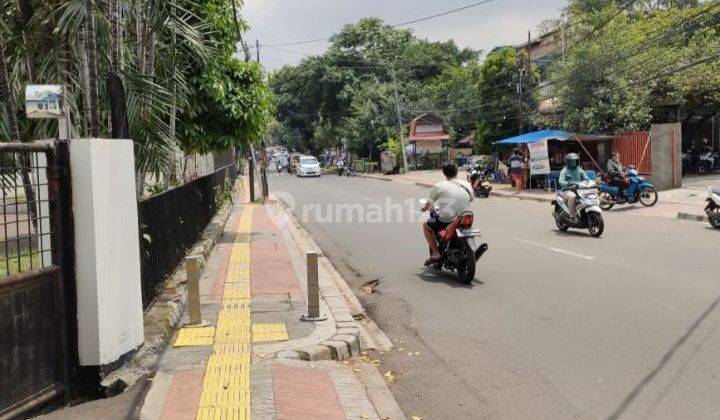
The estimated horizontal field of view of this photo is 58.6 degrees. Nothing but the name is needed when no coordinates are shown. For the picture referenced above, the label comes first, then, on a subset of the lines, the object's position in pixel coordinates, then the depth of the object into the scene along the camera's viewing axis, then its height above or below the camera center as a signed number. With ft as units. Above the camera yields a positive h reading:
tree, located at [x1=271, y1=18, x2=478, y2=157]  168.96 +25.98
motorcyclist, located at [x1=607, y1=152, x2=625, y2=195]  58.85 -0.83
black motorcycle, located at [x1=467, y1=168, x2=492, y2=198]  80.65 -2.31
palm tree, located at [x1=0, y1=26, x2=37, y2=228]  20.43 +2.67
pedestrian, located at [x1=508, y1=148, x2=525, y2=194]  87.71 -0.53
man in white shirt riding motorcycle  28.63 -1.42
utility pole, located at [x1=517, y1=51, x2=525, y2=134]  98.22 +11.35
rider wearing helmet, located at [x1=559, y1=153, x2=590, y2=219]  42.42 -0.86
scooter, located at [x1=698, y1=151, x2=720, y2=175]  90.07 +0.13
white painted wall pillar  14.64 -1.64
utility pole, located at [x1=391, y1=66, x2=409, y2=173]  149.58 +7.46
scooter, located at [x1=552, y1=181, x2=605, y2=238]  40.96 -2.93
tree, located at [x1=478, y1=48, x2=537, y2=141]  116.78 +13.93
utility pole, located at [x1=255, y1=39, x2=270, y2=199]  85.81 +0.37
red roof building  157.79 +9.37
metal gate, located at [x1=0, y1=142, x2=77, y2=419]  13.07 -2.27
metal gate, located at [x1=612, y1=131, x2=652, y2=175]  74.02 +1.85
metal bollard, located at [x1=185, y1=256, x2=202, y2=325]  20.08 -3.62
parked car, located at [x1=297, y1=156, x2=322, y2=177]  162.34 +1.30
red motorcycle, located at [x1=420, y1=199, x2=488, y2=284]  27.30 -3.38
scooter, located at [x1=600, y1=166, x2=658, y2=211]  58.39 -2.59
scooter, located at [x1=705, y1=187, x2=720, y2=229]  42.91 -3.05
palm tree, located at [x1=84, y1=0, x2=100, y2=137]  19.11 +3.27
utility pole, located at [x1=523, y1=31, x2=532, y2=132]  104.86 +15.92
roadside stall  81.15 +2.04
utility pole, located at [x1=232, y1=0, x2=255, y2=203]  82.11 +0.46
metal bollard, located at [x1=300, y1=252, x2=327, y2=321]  21.15 -4.08
